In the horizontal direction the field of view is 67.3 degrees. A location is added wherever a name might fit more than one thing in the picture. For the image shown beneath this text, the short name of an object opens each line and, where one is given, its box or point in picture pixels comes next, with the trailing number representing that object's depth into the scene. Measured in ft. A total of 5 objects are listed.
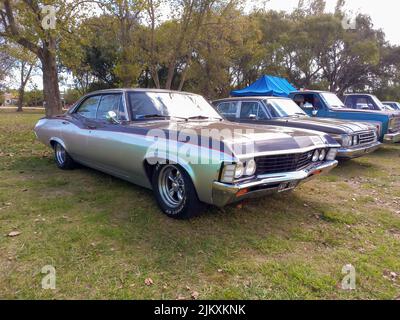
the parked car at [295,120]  20.03
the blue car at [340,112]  26.61
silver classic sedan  9.95
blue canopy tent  49.39
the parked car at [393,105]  53.52
